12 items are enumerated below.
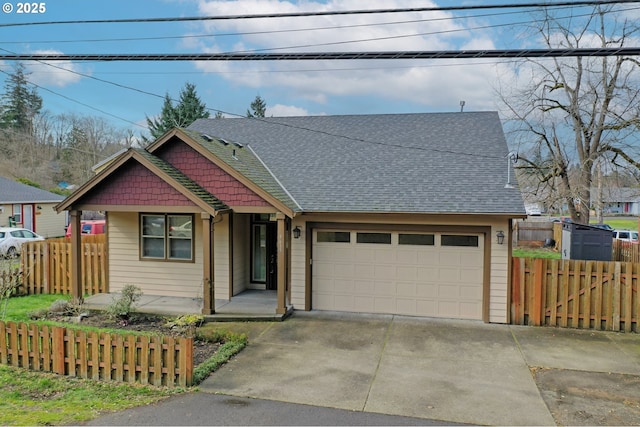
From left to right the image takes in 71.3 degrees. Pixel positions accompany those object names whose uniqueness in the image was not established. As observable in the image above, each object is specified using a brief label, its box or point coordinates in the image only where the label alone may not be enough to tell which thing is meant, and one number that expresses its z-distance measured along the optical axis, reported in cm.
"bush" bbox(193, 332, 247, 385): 706
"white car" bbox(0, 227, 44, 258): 2111
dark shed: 1619
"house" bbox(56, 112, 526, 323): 1077
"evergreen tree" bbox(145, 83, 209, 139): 4206
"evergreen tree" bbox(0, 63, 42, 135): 5103
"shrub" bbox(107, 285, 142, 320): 1017
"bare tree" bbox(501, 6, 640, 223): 2248
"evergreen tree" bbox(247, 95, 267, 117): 5491
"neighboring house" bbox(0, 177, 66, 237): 2773
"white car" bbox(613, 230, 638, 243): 2580
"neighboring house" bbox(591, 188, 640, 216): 3140
